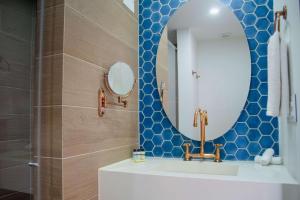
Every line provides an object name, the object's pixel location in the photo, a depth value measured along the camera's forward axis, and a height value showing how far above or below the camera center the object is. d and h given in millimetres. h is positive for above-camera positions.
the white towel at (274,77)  1373 +158
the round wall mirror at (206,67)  1994 +314
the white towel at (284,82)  1345 +131
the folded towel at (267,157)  1762 -321
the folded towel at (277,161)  1772 -346
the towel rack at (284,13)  1403 +499
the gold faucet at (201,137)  1990 -212
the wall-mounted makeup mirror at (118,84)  1725 +178
